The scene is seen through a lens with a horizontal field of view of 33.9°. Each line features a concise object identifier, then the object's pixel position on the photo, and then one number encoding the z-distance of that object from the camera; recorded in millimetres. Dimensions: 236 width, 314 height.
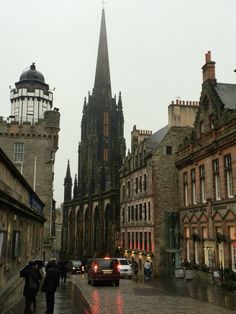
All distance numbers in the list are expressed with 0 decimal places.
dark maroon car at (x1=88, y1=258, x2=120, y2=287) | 23750
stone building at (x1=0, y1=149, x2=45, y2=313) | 11945
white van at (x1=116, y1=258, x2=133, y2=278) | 32312
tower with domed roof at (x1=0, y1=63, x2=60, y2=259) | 42000
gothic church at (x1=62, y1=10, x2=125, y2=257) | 58875
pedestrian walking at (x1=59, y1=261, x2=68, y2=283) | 27703
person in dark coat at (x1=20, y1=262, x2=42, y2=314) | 11797
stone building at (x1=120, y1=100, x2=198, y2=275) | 37438
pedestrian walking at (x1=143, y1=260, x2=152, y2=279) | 29797
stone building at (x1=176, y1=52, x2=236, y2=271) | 23828
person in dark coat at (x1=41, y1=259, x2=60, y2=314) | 11905
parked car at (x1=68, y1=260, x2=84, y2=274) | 44250
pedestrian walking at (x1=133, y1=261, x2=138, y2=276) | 35406
